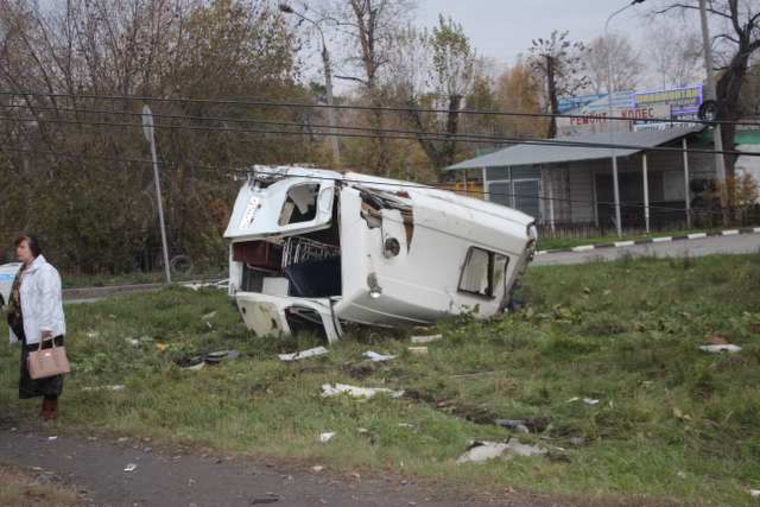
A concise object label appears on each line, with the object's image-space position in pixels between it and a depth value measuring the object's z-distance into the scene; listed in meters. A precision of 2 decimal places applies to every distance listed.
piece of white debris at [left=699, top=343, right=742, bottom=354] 9.60
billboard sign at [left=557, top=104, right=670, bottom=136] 36.97
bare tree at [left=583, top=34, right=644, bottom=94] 59.94
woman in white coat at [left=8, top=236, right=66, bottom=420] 8.73
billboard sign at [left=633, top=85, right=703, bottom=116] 39.22
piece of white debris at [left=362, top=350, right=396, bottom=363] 10.81
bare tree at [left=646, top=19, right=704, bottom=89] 37.06
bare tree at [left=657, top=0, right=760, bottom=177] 32.31
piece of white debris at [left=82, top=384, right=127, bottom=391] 10.03
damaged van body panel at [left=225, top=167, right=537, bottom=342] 11.98
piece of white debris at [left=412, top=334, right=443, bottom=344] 11.97
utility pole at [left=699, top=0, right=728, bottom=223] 29.42
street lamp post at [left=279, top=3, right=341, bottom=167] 31.56
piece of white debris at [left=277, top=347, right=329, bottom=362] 11.56
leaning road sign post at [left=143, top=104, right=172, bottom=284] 18.28
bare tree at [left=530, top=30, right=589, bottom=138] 54.59
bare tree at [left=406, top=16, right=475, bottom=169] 41.25
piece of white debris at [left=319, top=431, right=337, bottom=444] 7.34
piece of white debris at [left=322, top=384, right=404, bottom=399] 8.94
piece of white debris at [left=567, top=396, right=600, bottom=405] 8.21
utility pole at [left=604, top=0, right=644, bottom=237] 27.98
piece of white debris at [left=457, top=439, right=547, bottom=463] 6.78
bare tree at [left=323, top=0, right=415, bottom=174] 40.47
